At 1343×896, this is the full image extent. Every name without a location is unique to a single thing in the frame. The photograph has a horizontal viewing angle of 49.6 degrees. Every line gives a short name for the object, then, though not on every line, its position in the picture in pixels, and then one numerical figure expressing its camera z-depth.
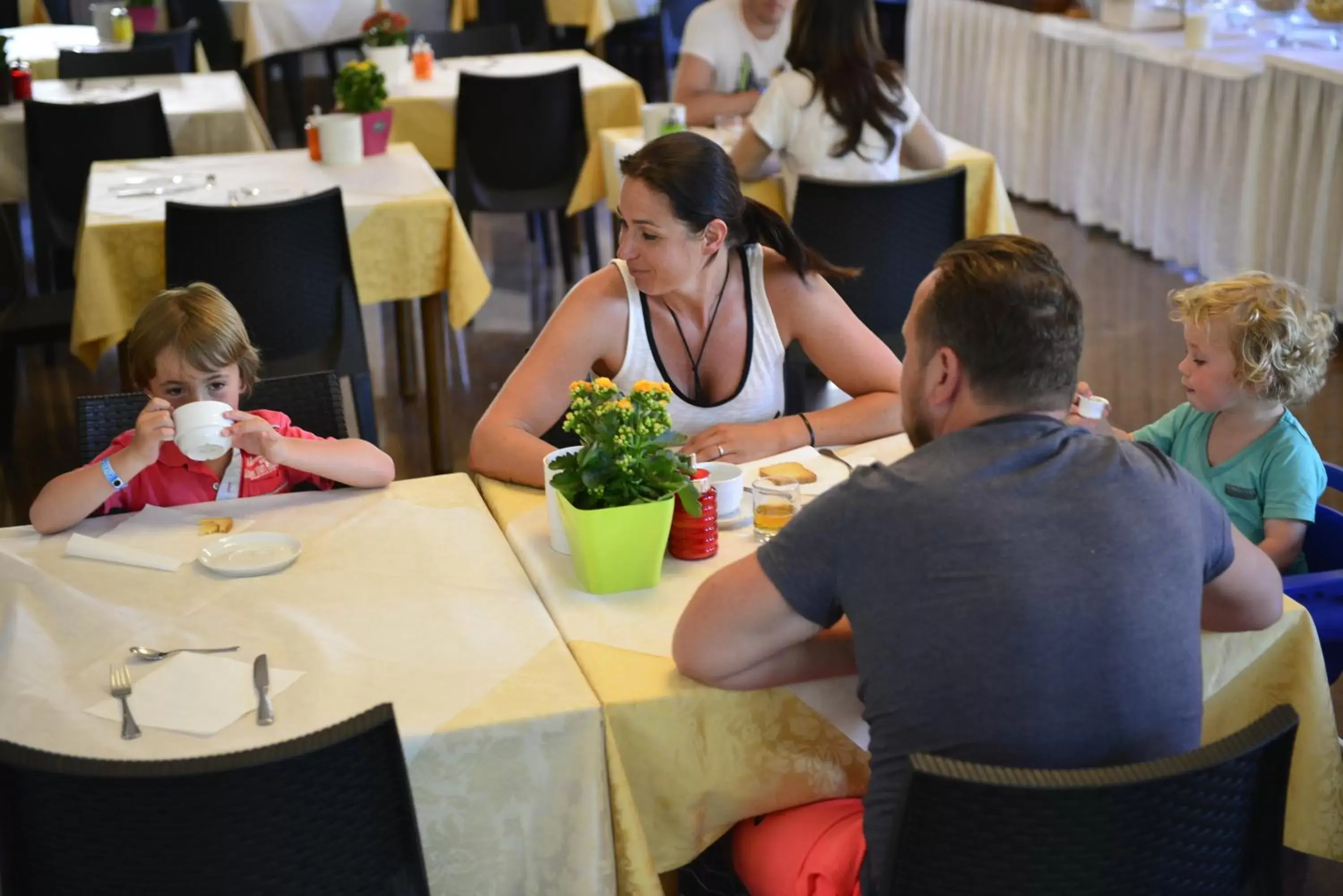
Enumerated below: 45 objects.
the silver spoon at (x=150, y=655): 1.66
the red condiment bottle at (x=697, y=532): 1.87
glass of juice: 1.96
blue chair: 2.03
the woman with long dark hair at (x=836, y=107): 3.70
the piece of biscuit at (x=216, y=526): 2.02
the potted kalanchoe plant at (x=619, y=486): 1.76
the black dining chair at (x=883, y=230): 3.55
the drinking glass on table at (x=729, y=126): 4.39
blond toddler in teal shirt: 2.26
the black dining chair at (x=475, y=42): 6.00
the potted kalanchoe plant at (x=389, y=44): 5.32
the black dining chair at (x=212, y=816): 1.26
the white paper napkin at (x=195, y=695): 1.53
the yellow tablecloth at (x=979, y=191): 4.20
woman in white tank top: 2.32
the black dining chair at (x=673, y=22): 6.99
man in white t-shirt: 4.67
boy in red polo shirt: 2.13
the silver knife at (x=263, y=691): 1.53
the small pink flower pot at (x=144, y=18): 6.45
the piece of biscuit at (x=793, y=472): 2.13
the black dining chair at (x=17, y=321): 3.95
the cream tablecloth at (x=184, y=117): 4.75
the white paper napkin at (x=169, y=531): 1.98
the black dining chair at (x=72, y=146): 4.48
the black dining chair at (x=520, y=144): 5.03
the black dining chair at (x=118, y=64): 5.39
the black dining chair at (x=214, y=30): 7.29
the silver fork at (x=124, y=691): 1.51
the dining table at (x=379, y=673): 1.52
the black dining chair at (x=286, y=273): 3.37
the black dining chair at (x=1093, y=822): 1.25
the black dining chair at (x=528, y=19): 8.24
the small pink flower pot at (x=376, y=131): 4.21
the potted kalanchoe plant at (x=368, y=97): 4.17
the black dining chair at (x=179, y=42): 5.91
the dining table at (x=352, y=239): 3.61
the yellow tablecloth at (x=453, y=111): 4.82
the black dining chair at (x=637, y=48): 8.54
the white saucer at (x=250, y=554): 1.88
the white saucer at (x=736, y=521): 1.99
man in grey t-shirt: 1.37
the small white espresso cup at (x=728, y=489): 1.99
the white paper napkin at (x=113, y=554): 1.91
